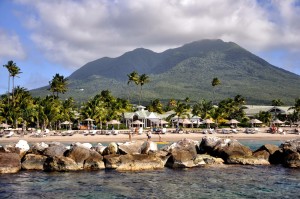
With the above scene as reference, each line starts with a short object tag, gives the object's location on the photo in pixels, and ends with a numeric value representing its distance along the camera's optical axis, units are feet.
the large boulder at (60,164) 77.25
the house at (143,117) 257.55
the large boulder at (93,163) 79.61
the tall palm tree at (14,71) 251.60
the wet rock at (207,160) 84.11
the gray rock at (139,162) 77.46
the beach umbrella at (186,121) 234.31
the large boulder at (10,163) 76.07
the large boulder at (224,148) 87.66
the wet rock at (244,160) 86.12
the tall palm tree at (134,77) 292.98
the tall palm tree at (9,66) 251.19
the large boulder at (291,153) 82.79
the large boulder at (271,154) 88.96
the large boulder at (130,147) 83.35
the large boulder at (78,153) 79.82
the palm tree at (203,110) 258.63
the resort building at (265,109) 290.56
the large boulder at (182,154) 81.76
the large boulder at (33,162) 79.71
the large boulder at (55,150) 81.97
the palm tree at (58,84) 265.75
